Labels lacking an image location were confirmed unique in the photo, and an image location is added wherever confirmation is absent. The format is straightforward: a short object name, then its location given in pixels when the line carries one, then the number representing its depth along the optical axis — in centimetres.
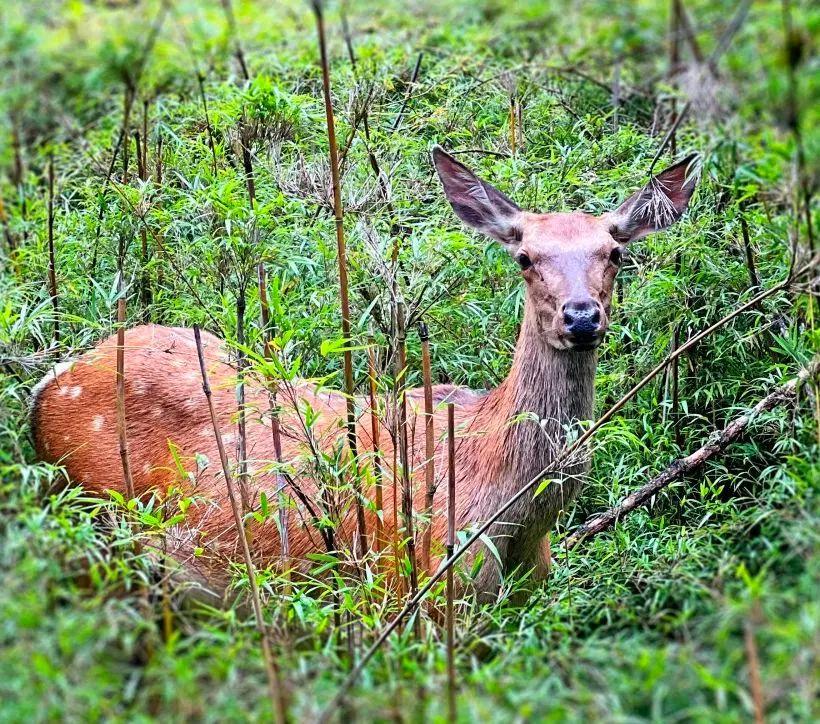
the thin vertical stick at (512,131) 1199
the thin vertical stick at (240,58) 1162
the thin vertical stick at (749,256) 1033
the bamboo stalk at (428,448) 804
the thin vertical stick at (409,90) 1205
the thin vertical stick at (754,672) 579
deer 949
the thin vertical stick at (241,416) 893
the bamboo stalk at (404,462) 834
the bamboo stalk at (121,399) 870
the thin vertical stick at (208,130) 1130
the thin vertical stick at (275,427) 866
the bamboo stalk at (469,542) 648
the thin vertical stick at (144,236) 1084
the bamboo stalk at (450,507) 771
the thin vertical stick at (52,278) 1087
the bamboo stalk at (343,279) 841
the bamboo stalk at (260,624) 604
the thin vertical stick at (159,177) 1089
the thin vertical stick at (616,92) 1268
